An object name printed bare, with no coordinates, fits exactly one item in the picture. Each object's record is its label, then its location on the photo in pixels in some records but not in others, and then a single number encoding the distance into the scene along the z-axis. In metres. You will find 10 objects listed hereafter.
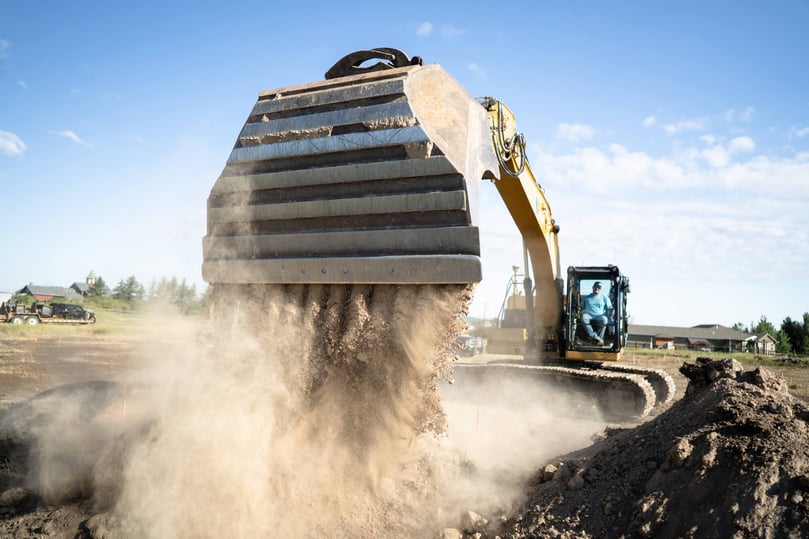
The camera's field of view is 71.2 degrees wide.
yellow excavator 3.41
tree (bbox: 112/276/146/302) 46.63
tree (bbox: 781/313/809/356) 37.16
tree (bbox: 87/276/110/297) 56.94
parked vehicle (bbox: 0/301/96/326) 30.23
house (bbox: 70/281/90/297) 66.94
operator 8.82
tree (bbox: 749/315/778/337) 49.22
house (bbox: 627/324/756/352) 50.19
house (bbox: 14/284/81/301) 60.03
